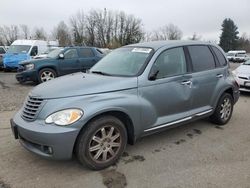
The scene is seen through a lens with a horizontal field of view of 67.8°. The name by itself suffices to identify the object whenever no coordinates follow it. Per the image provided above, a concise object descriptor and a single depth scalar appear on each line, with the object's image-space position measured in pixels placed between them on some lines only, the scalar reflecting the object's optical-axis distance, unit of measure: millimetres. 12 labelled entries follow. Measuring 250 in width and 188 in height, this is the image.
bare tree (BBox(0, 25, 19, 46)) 48692
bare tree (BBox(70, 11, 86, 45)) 42911
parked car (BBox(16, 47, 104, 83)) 7317
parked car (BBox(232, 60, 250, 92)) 5943
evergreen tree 51619
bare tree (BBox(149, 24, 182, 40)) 54689
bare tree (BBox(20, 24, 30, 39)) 52424
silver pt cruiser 2317
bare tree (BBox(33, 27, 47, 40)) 48658
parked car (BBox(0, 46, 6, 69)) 14003
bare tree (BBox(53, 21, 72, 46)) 43008
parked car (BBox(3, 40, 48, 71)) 11643
